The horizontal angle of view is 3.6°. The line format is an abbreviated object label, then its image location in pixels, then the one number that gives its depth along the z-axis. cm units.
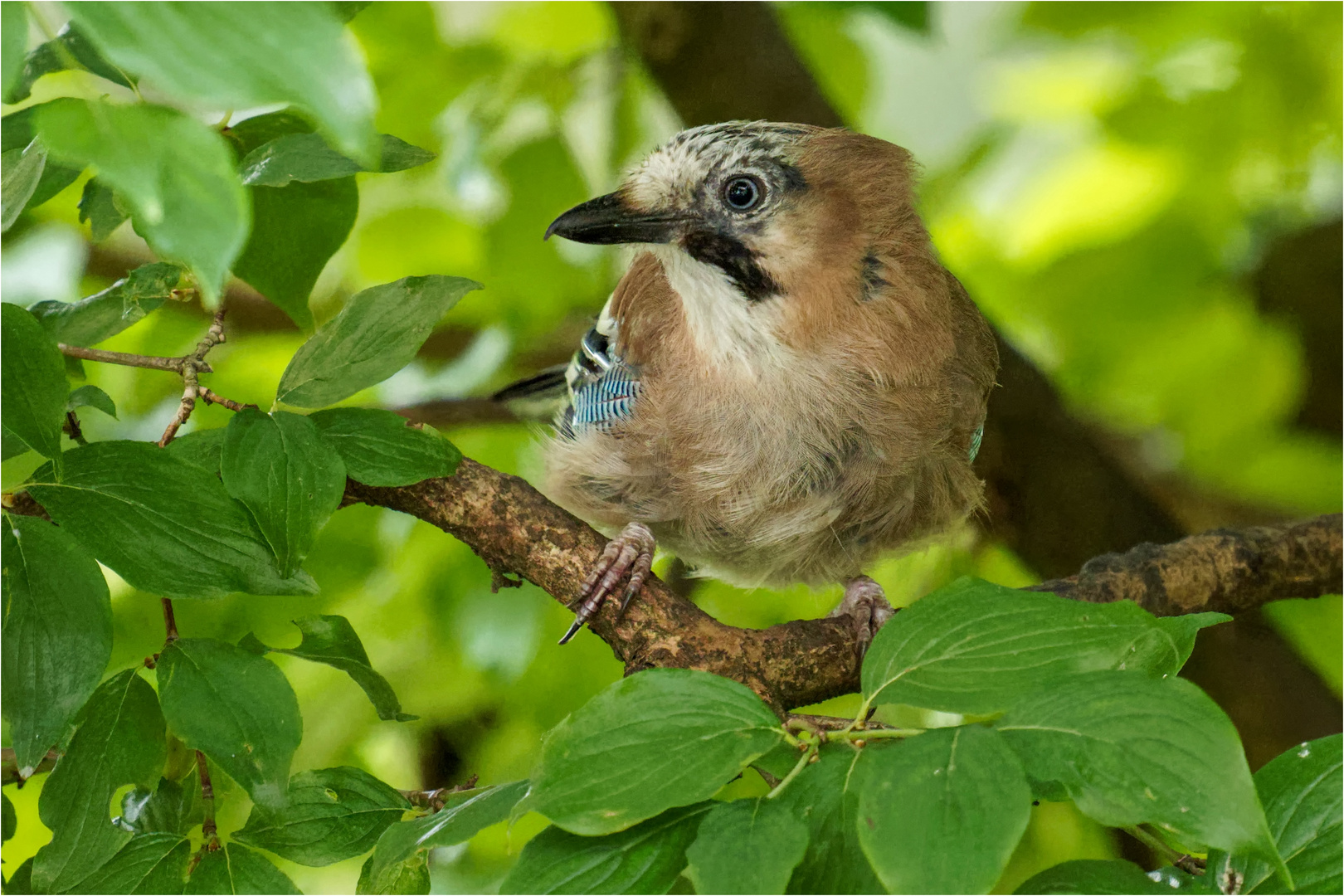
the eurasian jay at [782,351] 412
